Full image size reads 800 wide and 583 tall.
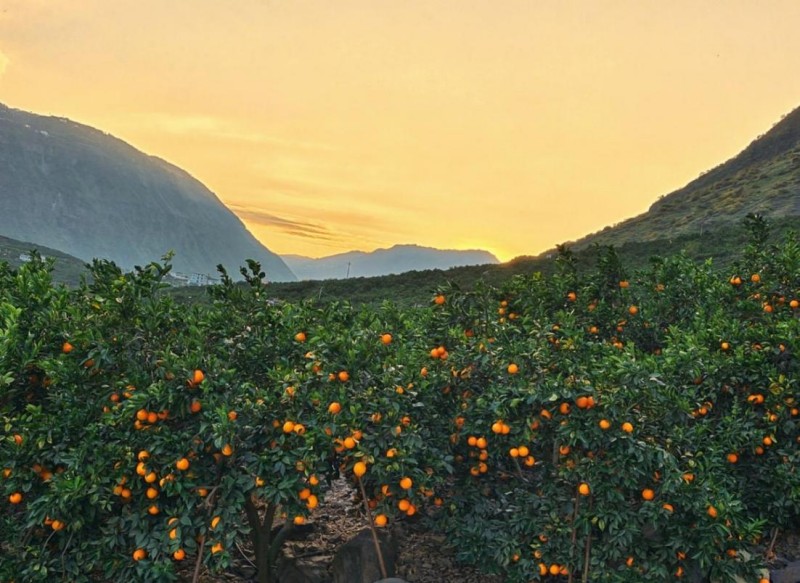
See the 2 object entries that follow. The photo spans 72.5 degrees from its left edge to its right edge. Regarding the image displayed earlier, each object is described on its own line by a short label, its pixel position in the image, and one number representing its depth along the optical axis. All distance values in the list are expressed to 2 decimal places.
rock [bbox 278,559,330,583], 5.73
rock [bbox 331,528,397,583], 5.61
